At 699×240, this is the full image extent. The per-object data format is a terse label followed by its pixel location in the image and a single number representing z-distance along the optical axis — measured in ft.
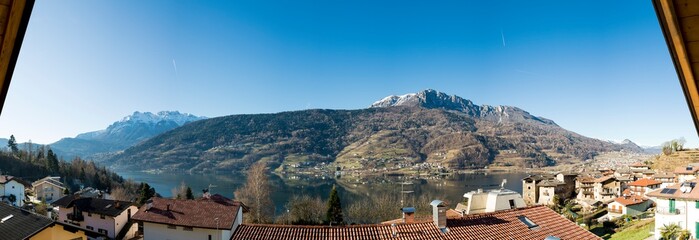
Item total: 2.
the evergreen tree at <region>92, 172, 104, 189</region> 214.28
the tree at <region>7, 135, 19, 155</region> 246.88
